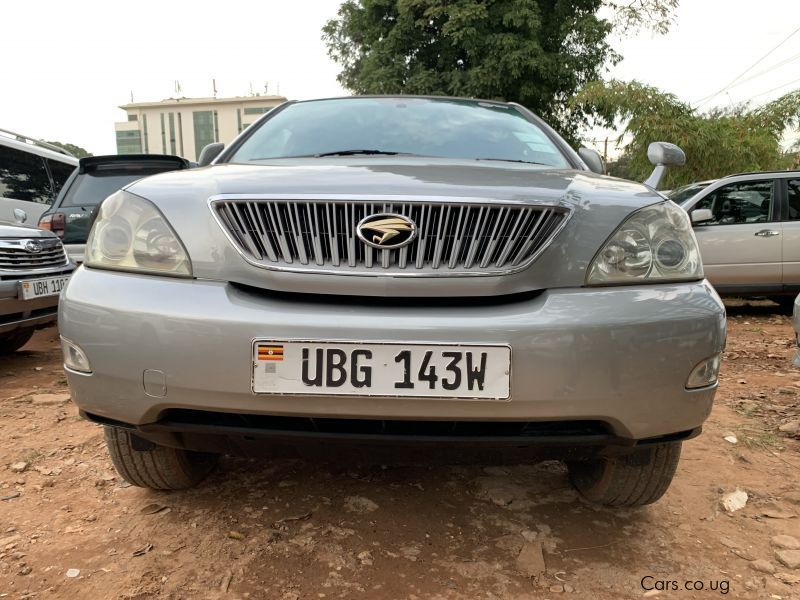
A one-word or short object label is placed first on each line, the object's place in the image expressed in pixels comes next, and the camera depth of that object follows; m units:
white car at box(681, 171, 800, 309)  6.03
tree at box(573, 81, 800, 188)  11.01
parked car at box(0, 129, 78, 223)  6.23
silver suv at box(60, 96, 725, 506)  1.34
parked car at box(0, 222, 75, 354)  3.59
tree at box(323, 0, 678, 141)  14.18
